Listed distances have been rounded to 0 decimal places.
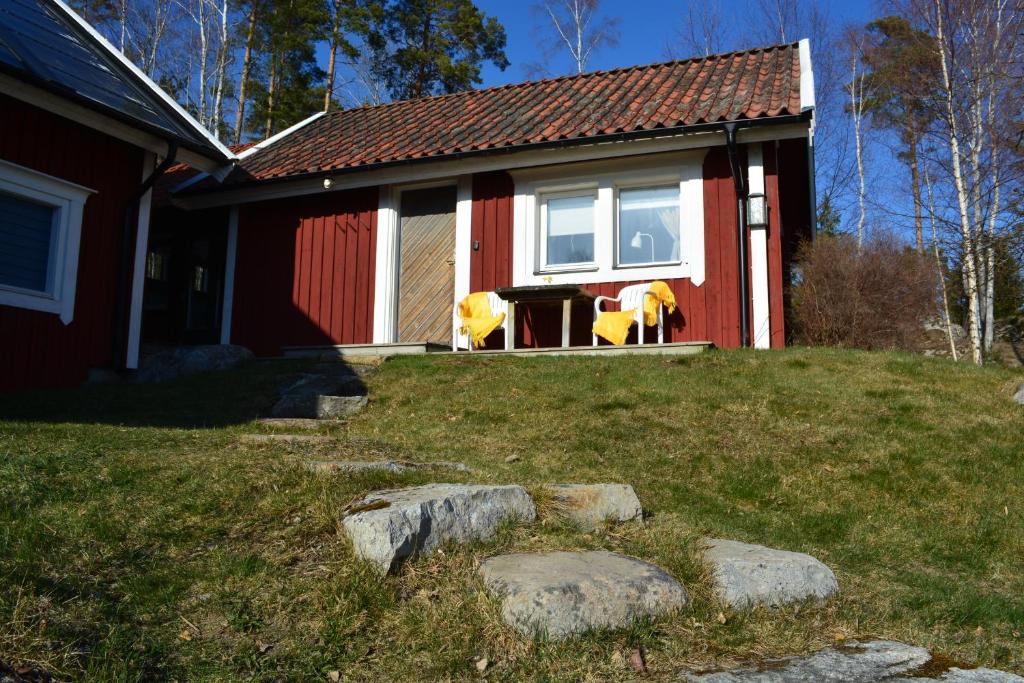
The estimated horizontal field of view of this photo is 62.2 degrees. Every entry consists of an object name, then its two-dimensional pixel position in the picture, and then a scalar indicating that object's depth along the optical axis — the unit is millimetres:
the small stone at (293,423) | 7172
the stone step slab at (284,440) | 5457
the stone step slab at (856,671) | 2922
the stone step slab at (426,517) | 3547
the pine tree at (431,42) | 25562
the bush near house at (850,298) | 9953
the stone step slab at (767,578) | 3617
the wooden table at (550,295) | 9930
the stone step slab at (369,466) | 4448
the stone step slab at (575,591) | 3186
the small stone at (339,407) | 7980
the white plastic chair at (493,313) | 10695
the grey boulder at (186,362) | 10076
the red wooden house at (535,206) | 10062
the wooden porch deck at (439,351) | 9344
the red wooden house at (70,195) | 8805
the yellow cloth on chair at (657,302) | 9938
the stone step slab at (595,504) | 4324
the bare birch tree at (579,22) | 26156
